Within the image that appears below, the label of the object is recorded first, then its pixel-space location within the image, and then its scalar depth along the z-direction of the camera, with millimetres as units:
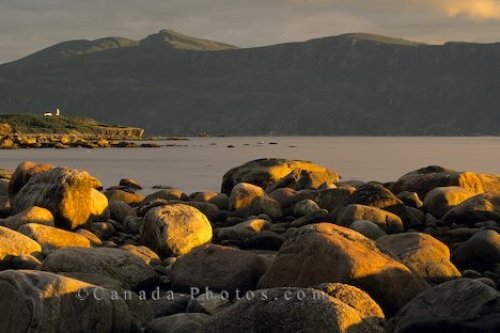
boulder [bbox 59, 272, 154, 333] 9172
